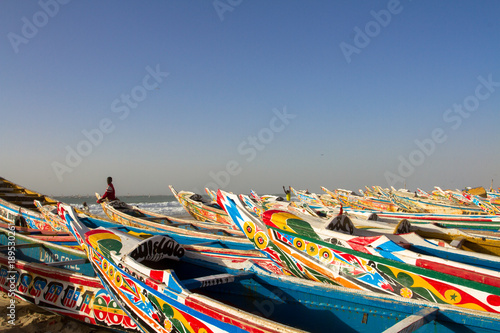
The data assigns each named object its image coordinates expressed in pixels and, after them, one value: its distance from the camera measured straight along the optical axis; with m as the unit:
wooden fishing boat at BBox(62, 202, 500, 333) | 2.76
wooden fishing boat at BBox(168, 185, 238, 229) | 13.83
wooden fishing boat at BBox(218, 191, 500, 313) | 3.46
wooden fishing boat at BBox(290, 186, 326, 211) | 19.06
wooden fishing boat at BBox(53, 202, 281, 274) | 4.82
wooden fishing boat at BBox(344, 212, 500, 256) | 5.43
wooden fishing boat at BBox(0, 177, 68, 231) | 10.45
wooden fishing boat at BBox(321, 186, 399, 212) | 18.72
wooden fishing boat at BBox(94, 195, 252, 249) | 7.70
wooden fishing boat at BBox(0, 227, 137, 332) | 4.68
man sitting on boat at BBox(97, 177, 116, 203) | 11.09
